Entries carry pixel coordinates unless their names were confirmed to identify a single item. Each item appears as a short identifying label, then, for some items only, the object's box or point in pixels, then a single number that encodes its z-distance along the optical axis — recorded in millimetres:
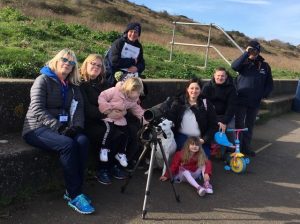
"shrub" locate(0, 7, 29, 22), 7849
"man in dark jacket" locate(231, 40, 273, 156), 5382
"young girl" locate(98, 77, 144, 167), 3872
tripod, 3451
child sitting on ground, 4181
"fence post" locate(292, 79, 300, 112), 9989
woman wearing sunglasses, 3278
